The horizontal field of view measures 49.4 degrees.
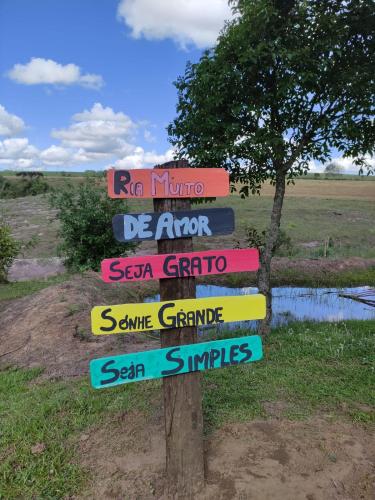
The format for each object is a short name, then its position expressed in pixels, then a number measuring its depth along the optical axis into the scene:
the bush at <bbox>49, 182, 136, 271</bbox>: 11.08
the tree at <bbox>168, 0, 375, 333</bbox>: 5.31
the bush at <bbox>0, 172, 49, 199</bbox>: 49.83
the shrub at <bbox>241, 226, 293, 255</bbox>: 16.29
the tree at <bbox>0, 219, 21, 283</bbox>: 12.16
